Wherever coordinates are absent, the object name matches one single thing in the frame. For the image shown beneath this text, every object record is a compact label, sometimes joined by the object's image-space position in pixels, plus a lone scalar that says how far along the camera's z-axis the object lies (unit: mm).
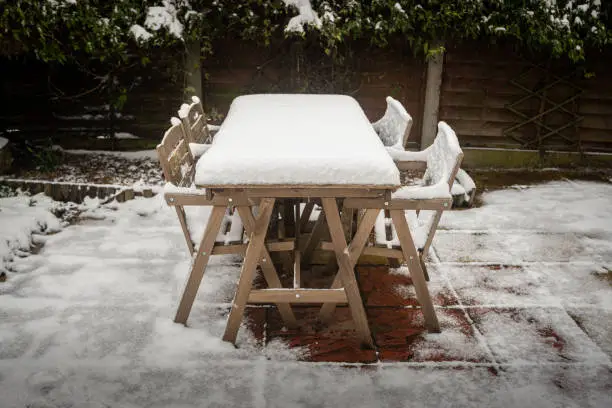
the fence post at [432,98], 7273
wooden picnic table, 2820
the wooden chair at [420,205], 3113
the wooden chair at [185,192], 3203
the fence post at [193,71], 7066
